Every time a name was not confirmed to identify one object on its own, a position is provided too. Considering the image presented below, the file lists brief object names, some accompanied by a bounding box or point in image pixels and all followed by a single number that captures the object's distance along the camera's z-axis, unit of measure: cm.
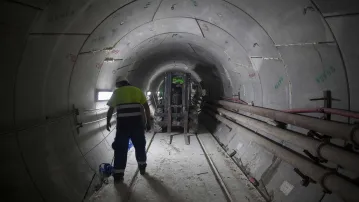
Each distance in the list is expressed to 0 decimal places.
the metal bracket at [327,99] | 295
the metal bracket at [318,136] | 288
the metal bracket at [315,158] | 295
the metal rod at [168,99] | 1030
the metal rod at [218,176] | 405
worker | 465
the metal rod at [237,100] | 679
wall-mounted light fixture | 582
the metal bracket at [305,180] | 311
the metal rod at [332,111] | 246
